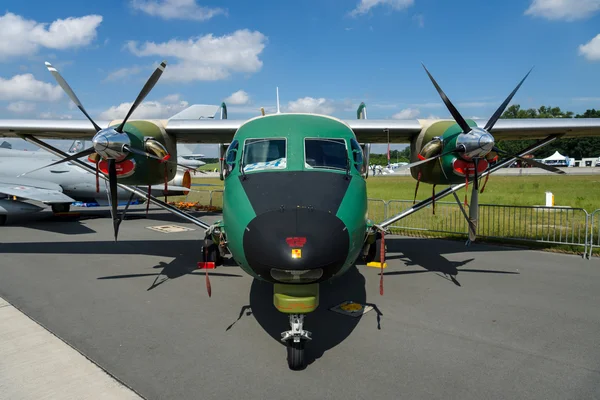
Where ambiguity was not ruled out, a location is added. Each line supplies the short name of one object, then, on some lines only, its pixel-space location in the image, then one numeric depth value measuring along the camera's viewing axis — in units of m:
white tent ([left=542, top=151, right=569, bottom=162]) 84.81
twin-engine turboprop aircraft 3.96
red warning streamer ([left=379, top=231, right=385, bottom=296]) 5.30
